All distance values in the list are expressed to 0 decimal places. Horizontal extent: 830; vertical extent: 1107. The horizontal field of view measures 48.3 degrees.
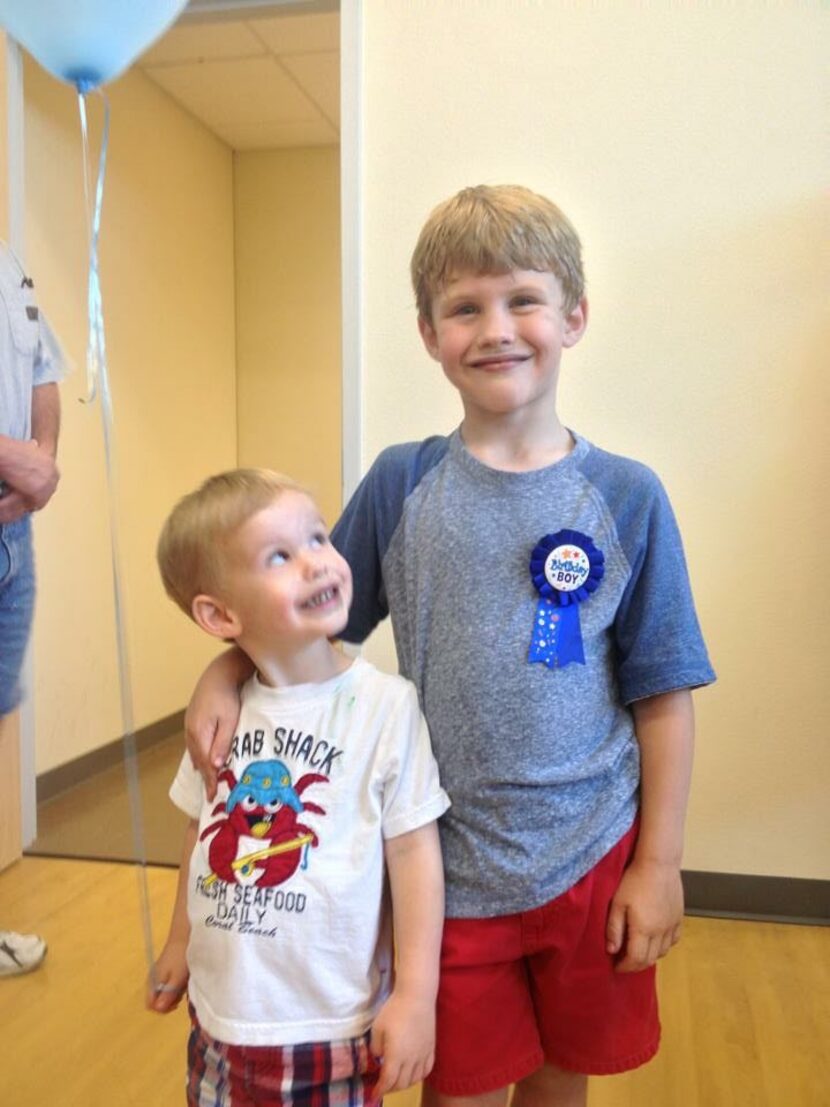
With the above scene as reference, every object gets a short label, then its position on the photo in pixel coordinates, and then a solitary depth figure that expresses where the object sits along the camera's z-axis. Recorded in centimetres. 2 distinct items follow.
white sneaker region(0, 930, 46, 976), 156
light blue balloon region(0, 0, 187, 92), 106
